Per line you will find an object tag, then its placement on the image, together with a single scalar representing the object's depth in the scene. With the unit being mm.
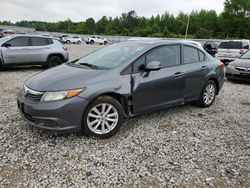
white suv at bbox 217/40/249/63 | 9640
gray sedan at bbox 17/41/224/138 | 2614
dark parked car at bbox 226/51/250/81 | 6452
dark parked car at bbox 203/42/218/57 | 12810
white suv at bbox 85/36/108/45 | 33150
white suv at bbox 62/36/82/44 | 31453
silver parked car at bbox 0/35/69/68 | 7227
